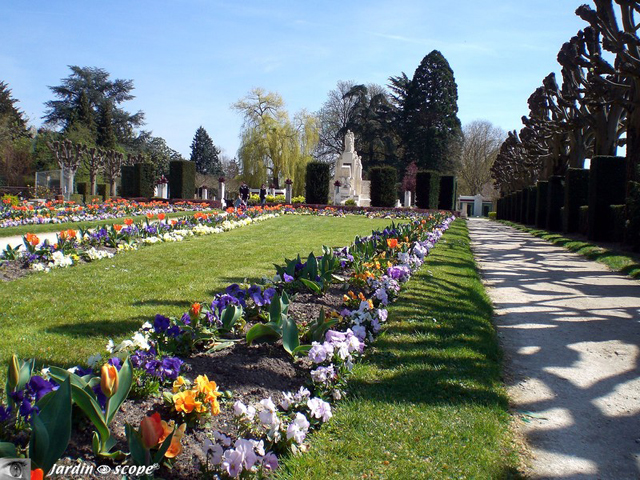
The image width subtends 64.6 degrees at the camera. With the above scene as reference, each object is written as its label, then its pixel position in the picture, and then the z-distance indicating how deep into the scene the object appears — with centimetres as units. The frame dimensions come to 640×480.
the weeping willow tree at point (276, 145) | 4441
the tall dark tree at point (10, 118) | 4278
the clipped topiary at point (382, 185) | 3219
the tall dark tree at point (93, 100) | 5134
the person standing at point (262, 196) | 2933
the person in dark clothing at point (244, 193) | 2561
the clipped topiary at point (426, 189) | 3306
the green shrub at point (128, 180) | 4088
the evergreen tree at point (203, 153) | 8369
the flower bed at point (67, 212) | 1396
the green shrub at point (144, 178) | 3809
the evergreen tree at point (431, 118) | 5406
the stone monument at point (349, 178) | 3503
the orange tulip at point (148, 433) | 189
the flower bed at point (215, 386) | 198
